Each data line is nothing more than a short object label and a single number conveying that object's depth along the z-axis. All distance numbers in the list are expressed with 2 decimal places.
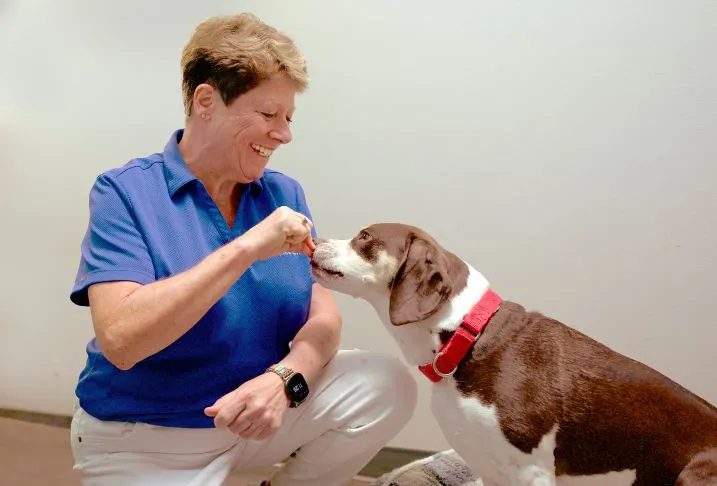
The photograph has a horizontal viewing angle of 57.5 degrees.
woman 1.34
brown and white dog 1.36
